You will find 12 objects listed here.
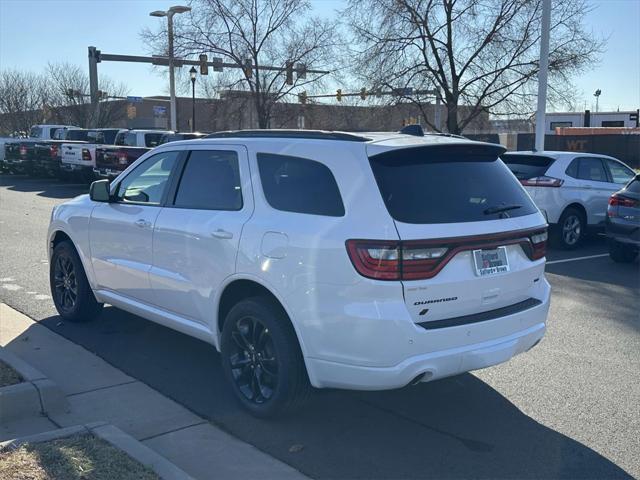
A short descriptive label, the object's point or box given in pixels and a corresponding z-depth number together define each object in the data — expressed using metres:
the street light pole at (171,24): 26.61
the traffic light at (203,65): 26.97
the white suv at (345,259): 3.98
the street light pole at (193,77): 31.59
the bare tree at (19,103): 46.97
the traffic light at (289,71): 27.95
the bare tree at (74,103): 46.05
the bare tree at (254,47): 27.42
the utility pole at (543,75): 15.95
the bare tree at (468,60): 19.12
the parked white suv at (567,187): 11.54
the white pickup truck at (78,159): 22.36
